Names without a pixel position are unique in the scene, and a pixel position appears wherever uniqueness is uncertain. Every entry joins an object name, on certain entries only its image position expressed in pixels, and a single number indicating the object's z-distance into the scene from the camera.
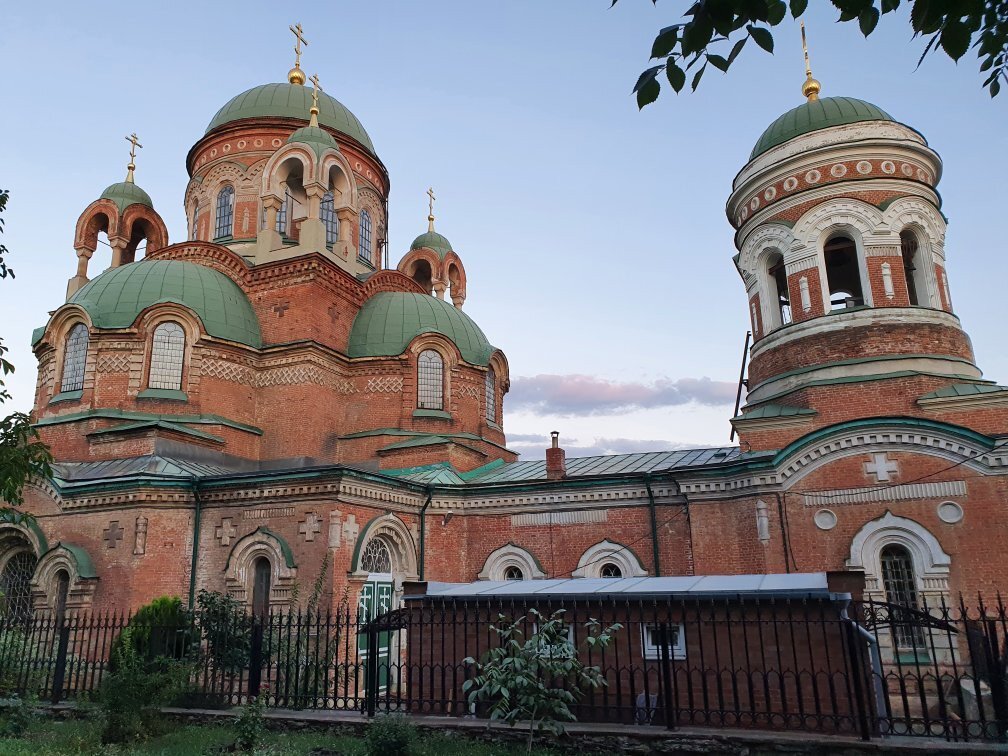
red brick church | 12.84
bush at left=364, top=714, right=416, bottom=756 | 7.14
